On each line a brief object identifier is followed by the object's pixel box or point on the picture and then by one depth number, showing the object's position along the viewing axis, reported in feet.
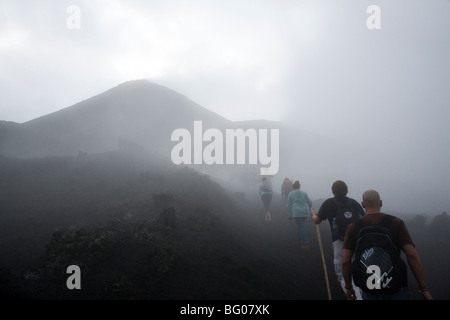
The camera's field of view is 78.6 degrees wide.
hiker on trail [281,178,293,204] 53.78
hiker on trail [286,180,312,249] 32.32
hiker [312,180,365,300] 19.49
